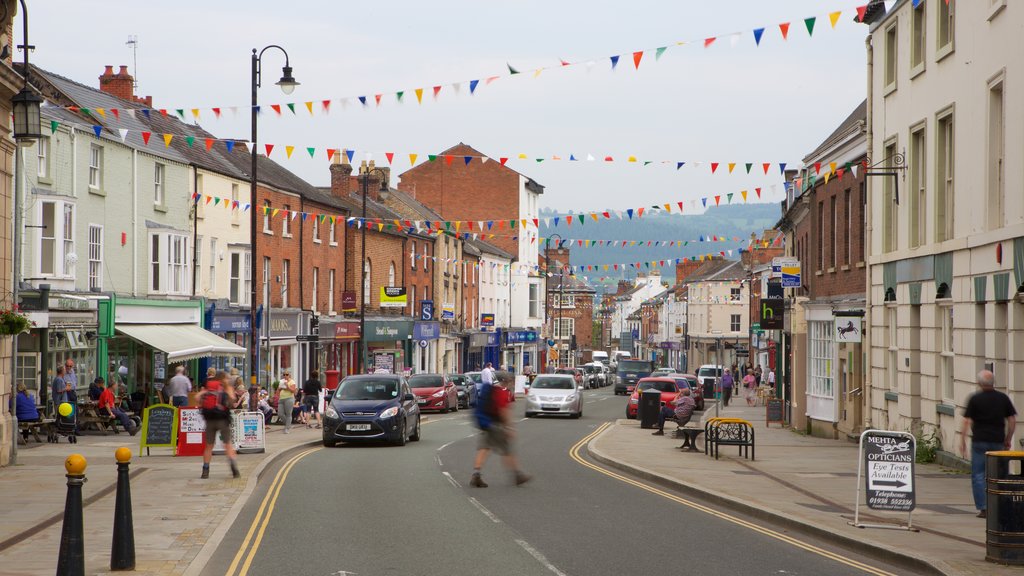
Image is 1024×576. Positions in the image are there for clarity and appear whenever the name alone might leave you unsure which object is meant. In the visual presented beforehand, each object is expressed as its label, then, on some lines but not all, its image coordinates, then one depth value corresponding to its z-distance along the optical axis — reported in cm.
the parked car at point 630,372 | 7069
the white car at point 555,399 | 4128
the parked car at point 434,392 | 4419
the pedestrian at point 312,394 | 3431
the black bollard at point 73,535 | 941
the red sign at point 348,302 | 5241
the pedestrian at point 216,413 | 1845
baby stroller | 2624
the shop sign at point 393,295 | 5584
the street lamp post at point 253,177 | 2716
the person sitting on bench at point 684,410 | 2875
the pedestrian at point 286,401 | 3142
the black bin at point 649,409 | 3512
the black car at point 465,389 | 4912
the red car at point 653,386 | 4209
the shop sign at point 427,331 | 6538
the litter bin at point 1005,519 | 1091
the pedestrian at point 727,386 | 5288
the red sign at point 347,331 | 5397
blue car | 2586
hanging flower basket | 2023
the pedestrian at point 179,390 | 3055
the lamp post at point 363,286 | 4525
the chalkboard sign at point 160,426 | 2289
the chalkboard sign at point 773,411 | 3803
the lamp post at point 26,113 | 1805
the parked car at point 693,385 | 4654
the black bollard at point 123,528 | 1048
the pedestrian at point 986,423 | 1404
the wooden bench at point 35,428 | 2523
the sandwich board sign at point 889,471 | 1317
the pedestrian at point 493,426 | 1748
